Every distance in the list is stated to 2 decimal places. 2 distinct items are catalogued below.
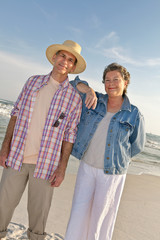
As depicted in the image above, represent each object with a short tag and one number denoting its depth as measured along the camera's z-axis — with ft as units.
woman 7.97
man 8.06
